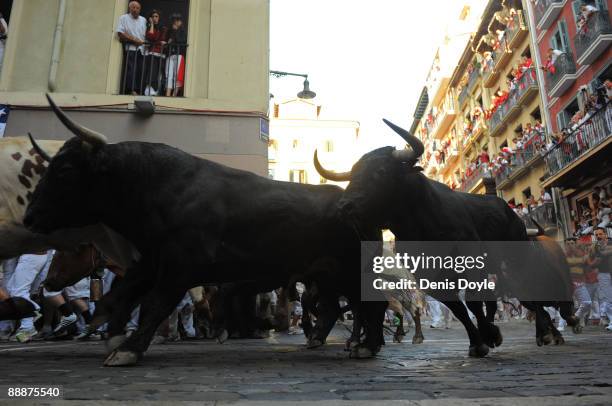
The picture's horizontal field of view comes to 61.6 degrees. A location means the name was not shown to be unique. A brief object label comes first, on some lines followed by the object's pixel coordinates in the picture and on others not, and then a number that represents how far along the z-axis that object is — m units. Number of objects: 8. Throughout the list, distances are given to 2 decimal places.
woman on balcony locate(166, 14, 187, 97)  11.03
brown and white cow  5.16
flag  8.55
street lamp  15.45
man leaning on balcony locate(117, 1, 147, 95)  10.85
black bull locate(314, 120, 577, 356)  4.79
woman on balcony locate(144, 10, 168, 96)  11.05
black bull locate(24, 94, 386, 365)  4.42
